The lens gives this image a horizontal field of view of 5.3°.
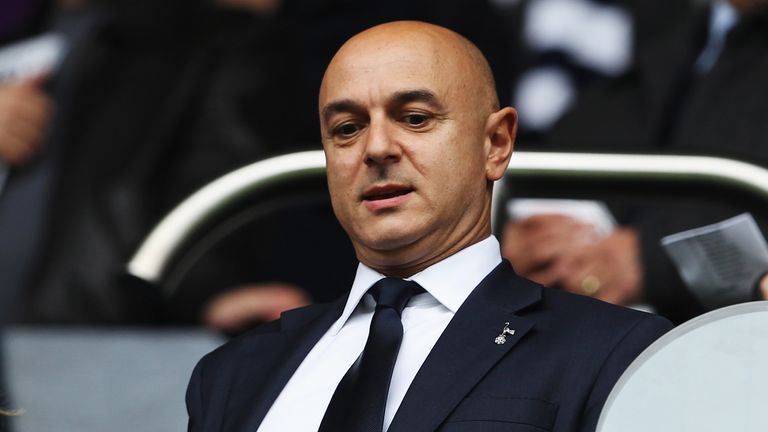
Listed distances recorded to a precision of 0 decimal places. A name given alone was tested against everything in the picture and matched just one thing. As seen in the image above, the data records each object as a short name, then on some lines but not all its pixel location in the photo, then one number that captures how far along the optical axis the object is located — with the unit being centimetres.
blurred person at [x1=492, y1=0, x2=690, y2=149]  960
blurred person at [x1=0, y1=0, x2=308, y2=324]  906
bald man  766
